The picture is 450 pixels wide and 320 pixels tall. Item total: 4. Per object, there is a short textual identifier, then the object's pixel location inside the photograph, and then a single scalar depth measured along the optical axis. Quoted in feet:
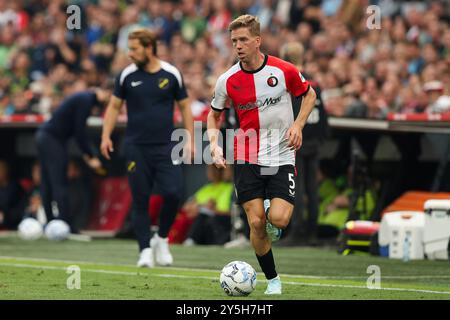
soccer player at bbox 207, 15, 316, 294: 31.86
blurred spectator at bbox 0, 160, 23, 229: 68.59
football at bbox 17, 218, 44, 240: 60.80
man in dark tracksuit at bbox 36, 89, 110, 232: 59.67
